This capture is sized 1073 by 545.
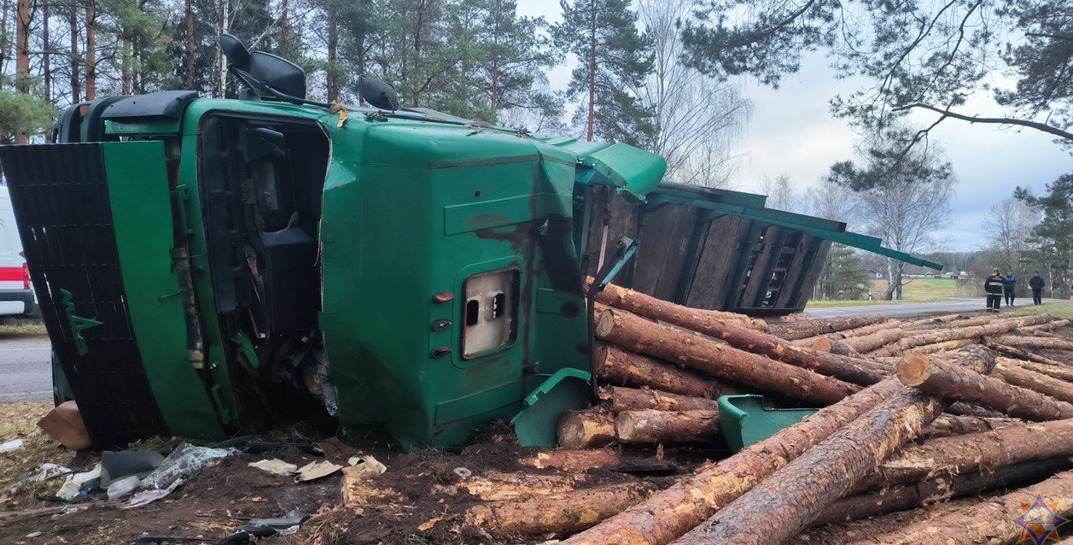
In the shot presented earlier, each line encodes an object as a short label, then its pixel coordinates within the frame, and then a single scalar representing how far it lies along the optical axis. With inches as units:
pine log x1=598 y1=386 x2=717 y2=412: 174.1
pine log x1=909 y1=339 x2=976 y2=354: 330.3
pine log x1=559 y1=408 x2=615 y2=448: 161.6
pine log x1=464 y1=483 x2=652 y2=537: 117.0
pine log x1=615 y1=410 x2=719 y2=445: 162.6
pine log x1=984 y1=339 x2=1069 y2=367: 339.5
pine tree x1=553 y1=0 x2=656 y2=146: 877.2
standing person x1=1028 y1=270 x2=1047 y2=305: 1026.1
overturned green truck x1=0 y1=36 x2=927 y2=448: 136.9
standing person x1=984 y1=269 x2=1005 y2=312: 804.0
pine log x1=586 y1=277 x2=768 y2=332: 204.0
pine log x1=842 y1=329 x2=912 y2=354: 304.2
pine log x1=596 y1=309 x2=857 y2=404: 187.8
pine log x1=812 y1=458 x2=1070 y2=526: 135.4
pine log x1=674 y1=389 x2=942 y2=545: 102.5
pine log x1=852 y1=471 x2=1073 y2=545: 124.0
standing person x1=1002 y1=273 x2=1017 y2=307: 949.8
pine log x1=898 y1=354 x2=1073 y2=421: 148.4
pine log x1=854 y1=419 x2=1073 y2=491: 140.5
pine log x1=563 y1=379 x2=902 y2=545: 104.7
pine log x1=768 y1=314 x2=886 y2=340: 292.2
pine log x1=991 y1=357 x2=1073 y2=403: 239.1
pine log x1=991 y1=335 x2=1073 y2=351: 380.8
